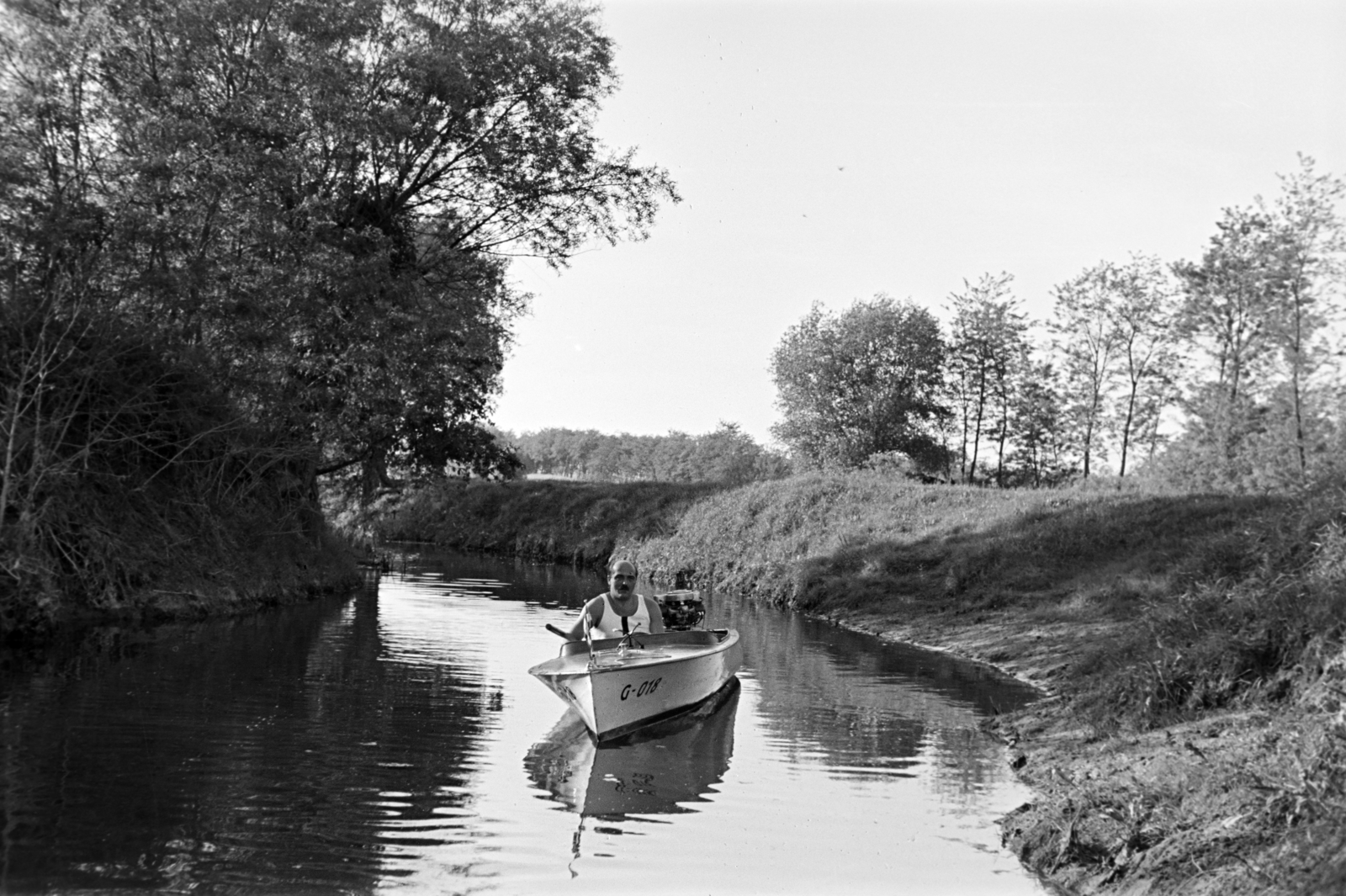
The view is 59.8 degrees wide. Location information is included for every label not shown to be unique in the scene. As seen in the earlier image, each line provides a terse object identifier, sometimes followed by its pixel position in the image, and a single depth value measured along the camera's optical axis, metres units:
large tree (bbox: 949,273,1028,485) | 59.41
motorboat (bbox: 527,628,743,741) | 11.57
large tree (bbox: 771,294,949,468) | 59.41
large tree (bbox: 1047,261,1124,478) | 52.47
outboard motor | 17.38
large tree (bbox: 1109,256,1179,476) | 51.03
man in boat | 13.38
